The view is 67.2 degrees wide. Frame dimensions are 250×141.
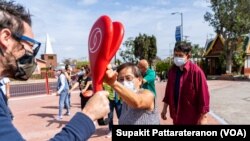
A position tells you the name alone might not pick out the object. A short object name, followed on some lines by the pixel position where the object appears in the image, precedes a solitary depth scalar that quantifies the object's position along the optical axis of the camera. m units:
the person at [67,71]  5.39
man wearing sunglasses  0.76
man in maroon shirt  2.24
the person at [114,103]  3.72
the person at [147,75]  3.39
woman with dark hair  1.47
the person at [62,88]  5.08
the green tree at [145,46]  28.32
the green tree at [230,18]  17.32
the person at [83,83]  4.00
